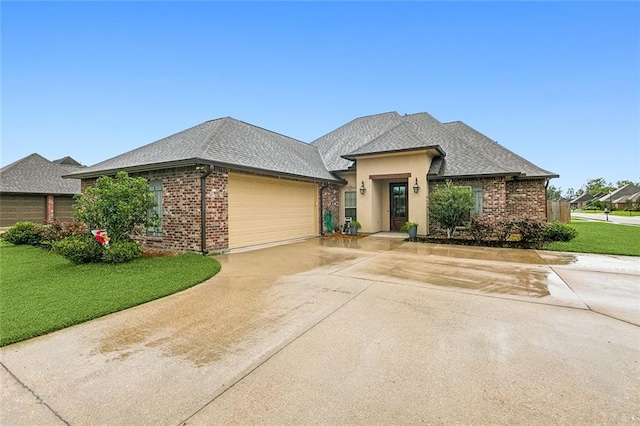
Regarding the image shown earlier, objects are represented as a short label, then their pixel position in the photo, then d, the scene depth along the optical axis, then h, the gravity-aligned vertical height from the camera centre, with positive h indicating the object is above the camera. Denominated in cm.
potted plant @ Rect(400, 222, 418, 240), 1284 -70
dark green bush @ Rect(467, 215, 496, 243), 1125 -57
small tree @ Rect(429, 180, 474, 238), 1181 +31
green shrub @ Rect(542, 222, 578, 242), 1100 -79
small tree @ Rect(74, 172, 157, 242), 805 +25
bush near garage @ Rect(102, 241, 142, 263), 770 -99
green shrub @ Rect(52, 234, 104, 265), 755 -90
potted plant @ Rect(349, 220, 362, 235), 1445 -67
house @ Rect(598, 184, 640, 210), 6034 +321
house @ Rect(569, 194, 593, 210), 8644 +313
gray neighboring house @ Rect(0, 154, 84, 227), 1856 +149
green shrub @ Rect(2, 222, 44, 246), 1234 -78
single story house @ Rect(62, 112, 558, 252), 969 +149
